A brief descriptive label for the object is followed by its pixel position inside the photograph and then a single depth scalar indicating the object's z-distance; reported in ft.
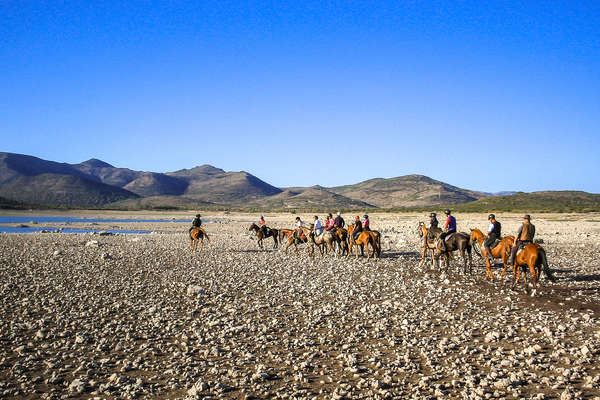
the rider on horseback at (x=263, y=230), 98.07
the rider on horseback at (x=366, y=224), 79.15
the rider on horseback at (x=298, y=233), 89.78
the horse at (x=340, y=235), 81.51
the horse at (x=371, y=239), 75.72
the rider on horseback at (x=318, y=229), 85.51
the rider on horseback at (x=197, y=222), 92.97
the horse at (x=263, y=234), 97.71
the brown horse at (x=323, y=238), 82.19
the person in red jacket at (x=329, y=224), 83.17
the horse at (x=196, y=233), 90.94
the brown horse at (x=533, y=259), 44.93
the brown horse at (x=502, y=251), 53.52
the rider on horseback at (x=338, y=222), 84.28
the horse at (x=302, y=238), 88.77
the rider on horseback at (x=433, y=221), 68.33
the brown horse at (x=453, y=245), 59.35
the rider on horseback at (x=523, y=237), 49.92
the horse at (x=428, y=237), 66.49
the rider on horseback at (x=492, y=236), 58.70
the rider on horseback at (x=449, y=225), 63.72
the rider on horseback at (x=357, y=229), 79.99
